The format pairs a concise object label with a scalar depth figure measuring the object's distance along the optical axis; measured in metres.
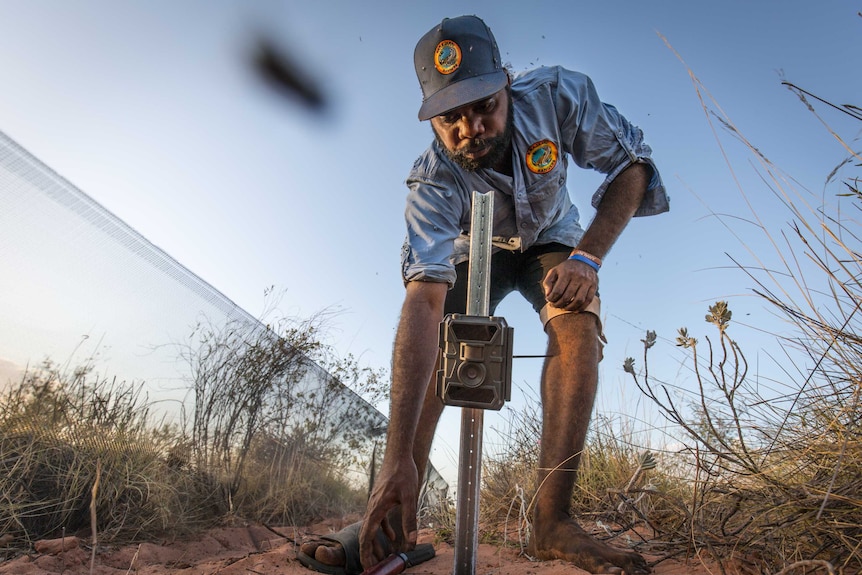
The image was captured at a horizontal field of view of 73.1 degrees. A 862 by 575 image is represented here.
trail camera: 1.31
